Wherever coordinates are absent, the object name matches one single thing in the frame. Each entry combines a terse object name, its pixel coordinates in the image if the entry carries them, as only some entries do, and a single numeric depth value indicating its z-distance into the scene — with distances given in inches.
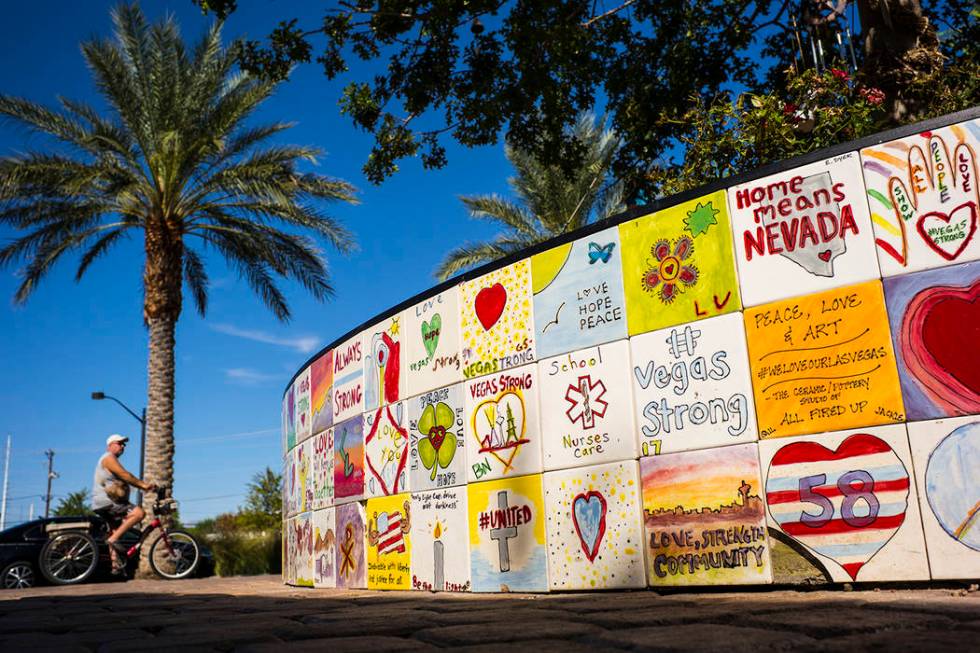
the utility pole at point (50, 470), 2805.1
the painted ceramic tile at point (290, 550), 384.8
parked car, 470.9
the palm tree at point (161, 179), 601.9
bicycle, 462.9
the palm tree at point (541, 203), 748.6
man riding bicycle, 438.6
